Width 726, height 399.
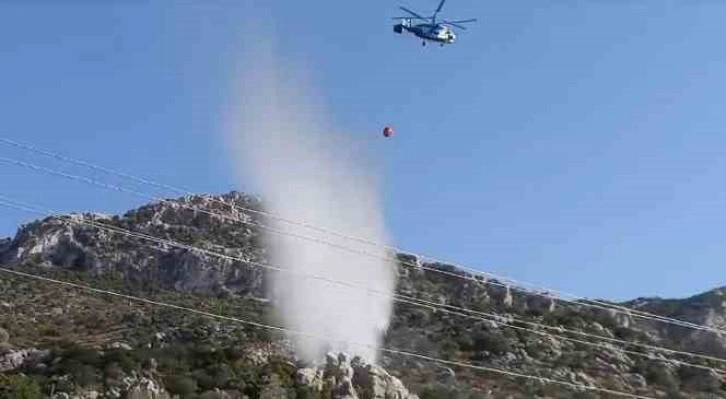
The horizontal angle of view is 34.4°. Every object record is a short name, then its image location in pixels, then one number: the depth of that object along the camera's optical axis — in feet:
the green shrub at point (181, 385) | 185.16
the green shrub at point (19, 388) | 171.94
